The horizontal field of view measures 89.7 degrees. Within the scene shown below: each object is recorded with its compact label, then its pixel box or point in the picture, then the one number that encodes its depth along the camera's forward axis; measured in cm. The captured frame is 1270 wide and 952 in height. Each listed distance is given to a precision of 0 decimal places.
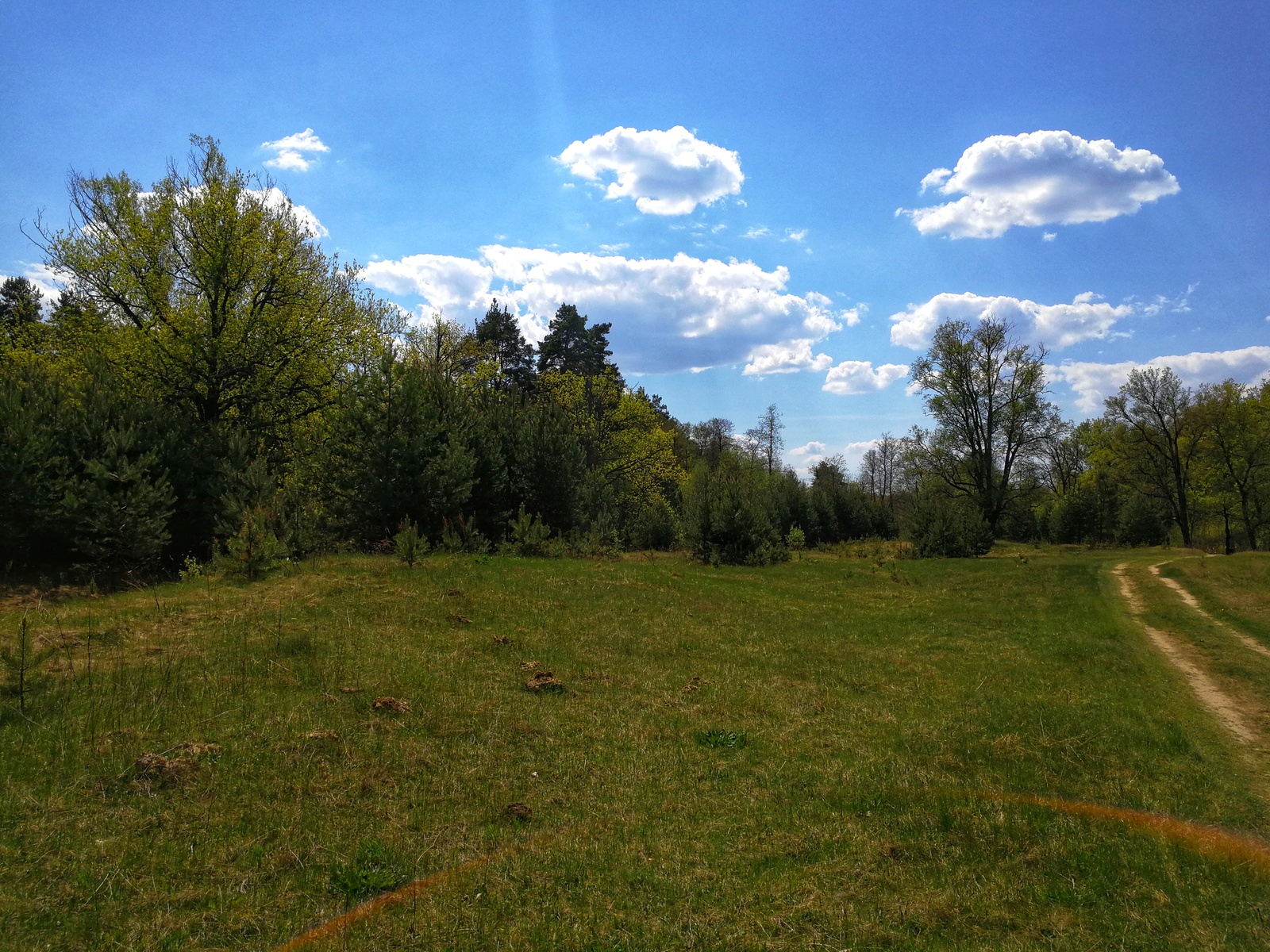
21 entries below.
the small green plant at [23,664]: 709
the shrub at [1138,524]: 4916
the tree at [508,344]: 5966
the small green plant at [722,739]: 812
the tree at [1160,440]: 4906
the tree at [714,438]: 9592
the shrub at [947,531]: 3700
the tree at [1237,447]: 4725
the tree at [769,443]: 9375
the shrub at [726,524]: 2870
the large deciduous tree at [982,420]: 4719
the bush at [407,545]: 1727
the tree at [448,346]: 4619
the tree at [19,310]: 2694
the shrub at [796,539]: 4409
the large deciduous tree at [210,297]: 2319
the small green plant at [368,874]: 485
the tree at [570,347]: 5891
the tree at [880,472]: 10638
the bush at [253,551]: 1484
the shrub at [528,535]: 2230
